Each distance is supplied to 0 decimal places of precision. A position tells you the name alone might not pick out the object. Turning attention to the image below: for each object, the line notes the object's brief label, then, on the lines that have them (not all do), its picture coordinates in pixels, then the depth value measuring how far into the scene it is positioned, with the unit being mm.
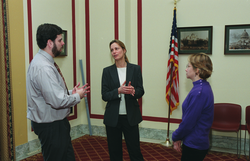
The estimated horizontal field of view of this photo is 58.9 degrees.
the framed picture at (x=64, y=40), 4867
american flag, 4395
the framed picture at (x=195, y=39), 4391
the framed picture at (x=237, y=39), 4145
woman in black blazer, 2684
